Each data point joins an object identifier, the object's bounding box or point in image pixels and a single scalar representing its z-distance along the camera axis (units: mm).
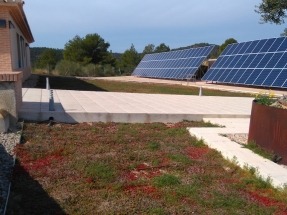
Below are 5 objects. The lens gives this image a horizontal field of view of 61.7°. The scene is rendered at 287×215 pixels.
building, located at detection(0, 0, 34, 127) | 4459
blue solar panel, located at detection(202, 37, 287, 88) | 13911
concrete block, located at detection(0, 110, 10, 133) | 4144
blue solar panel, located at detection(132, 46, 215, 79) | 21381
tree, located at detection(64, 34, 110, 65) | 31665
